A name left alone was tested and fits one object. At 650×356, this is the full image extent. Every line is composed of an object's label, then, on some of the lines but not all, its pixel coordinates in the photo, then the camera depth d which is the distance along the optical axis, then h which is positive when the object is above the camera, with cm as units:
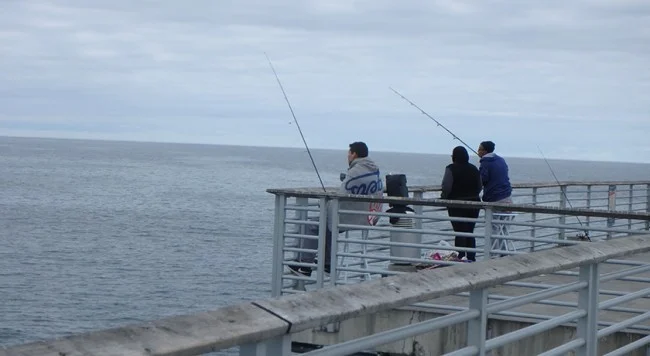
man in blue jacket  1255 -19
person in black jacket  1145 -23
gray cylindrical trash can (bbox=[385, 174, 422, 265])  1116 -66
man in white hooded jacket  995 -33
